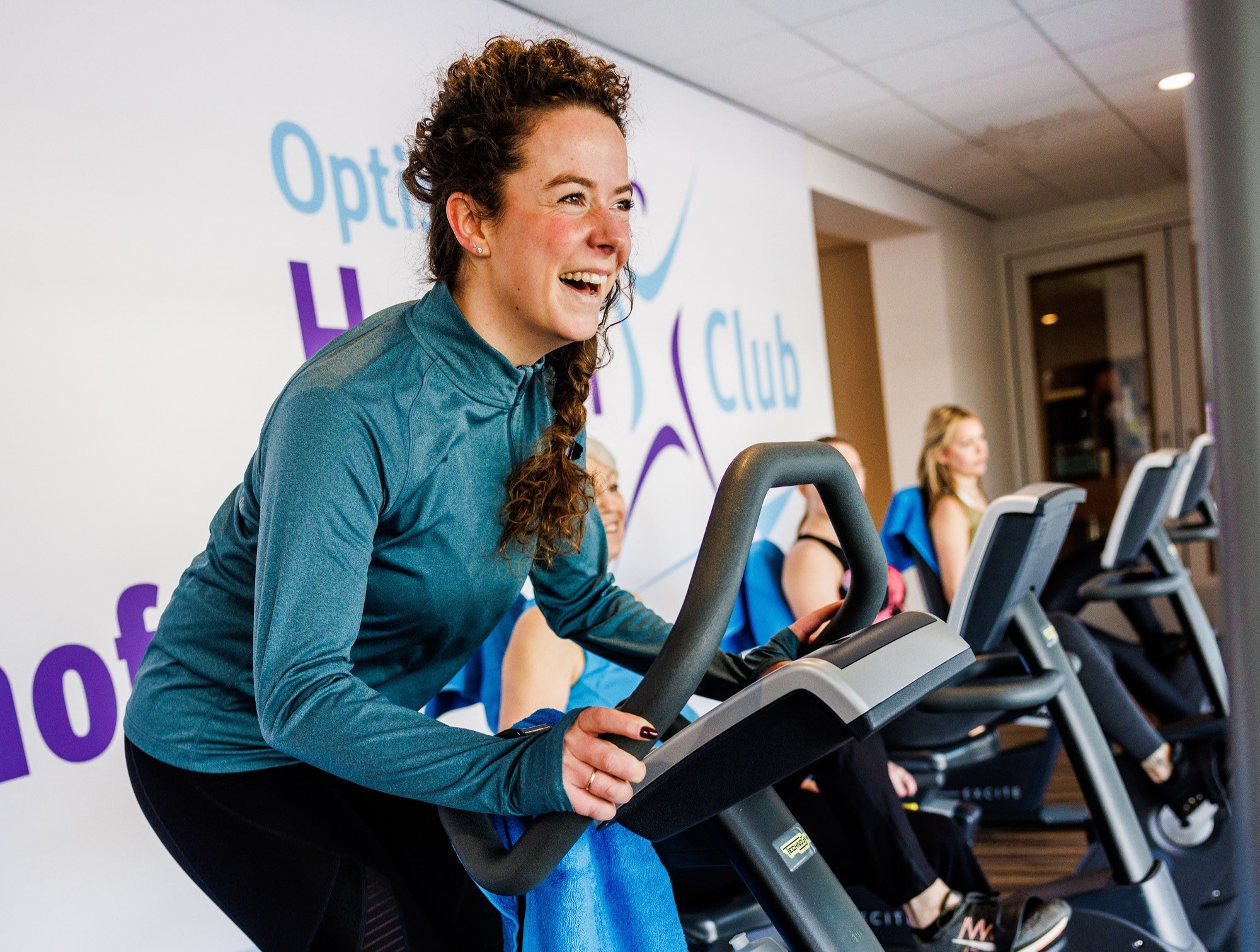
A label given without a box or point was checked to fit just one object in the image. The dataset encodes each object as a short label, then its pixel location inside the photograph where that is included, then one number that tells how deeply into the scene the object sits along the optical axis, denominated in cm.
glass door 748
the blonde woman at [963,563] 278
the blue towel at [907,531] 364
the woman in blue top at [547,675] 221
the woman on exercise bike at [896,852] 210
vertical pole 45
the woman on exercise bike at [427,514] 107
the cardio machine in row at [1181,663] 266
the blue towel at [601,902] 93
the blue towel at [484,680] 245
